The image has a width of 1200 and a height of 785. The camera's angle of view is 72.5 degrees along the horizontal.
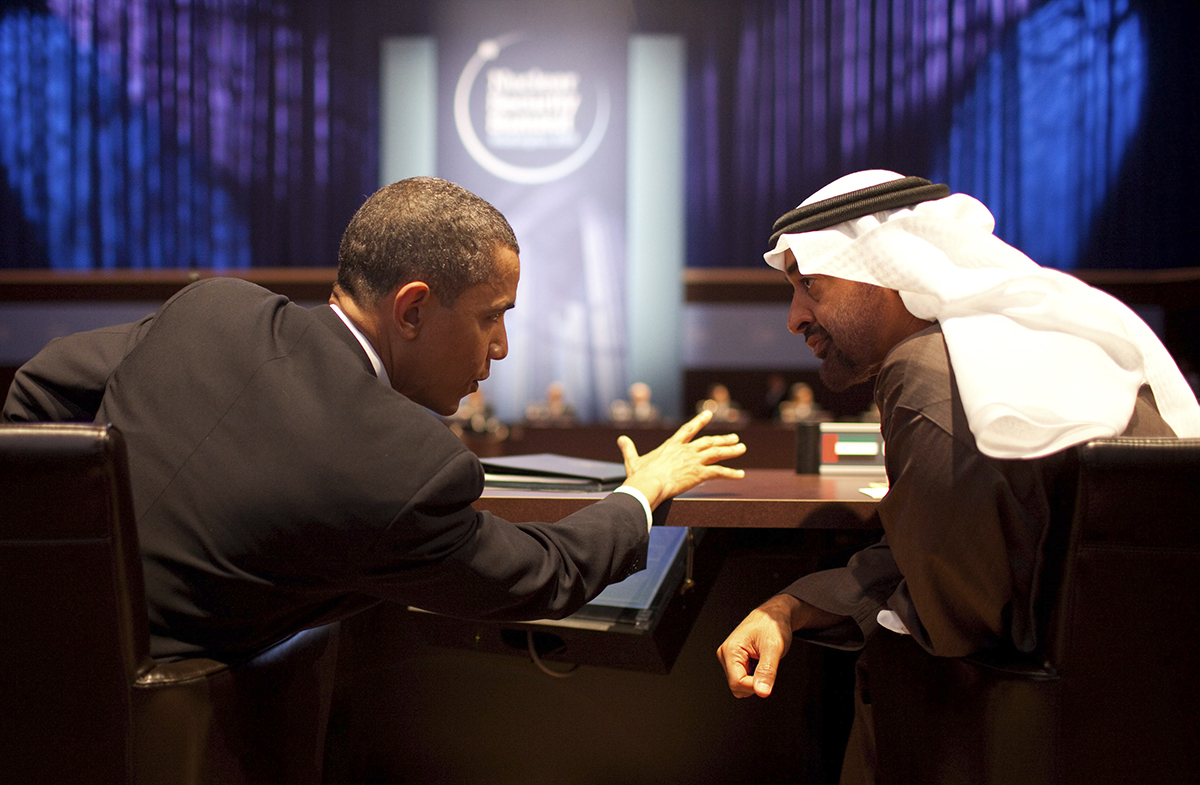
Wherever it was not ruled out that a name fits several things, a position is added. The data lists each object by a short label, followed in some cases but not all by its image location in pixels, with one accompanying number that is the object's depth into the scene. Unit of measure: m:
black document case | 1.35
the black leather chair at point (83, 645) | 0.79
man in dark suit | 0.89
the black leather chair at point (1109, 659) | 0.84
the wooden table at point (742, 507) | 1.20
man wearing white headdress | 0.90
